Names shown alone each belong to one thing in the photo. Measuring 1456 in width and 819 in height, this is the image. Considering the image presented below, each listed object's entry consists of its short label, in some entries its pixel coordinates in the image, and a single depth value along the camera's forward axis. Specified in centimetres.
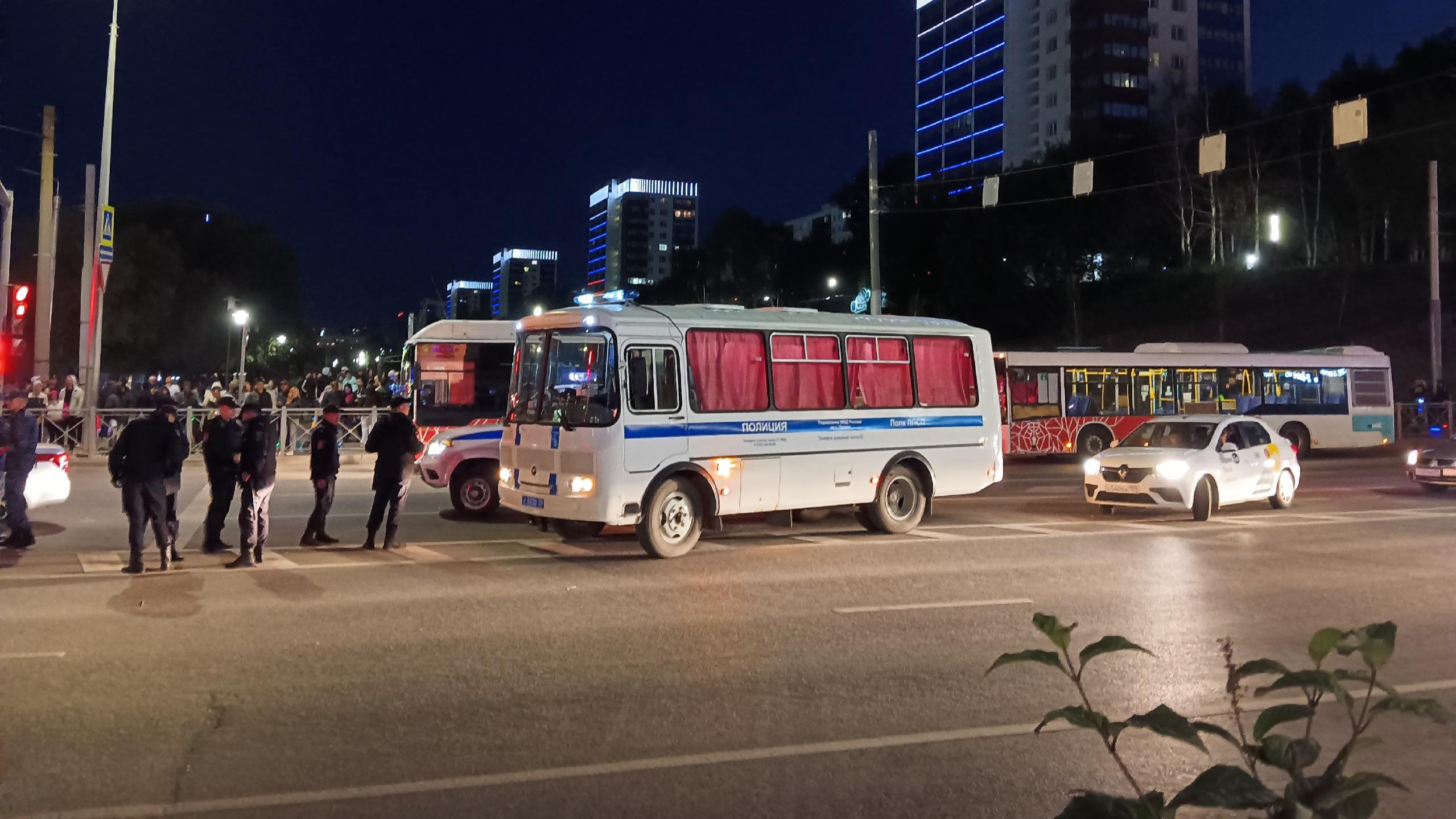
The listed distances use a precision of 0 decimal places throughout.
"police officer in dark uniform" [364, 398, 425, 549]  1348
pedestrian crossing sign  2633
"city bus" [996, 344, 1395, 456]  3047
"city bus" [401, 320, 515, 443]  2244
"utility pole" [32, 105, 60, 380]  2803
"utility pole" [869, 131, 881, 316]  3038
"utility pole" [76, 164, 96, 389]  2819
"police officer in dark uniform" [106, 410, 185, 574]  1149
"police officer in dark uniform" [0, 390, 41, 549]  1313
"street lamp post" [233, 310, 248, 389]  3447
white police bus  1266
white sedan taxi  1678
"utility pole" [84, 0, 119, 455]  2697
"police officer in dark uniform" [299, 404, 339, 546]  1354
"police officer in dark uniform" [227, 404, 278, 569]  1221
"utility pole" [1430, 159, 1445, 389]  3612
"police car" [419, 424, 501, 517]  1662
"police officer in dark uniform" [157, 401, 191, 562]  1180
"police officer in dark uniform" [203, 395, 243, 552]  1260
